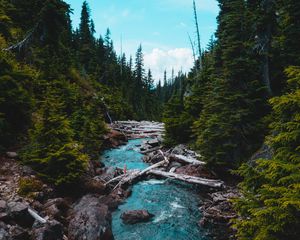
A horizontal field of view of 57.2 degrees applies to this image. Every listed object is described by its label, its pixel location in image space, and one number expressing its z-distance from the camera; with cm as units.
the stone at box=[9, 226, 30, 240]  884
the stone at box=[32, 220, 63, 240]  921
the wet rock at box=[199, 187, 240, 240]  1184
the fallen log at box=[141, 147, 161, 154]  2758
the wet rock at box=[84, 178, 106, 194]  1436
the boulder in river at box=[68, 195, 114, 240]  1021
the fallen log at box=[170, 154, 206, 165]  2016
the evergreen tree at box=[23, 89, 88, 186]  1327
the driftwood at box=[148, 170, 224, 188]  1656
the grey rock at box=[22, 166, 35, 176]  1288
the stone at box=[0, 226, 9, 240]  840
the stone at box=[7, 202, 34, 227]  973
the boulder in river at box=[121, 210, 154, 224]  1256
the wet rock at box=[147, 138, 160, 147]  2994
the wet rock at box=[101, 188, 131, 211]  1411
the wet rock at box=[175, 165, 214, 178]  1855
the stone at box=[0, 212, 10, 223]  932
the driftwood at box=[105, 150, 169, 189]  1715
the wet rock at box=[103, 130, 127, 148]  2942
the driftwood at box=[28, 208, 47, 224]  990
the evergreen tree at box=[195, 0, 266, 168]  1719
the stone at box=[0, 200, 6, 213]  972
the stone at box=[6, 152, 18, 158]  1364
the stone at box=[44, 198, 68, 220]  1103
